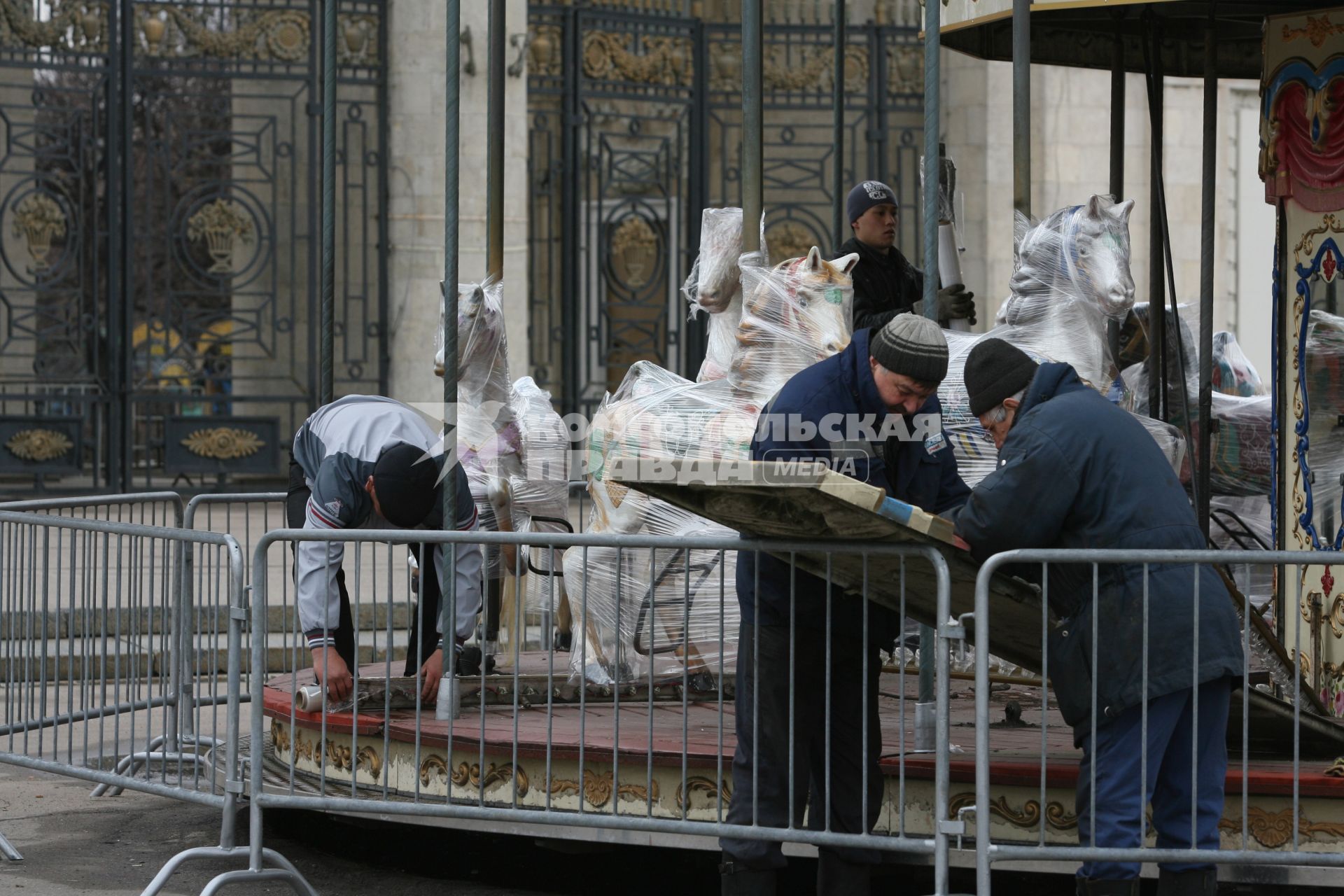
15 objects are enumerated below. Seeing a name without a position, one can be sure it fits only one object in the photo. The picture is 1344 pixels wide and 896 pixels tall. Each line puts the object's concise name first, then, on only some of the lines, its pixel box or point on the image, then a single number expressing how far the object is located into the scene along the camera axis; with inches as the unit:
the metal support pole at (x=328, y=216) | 597.3
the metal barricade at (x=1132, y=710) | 399.9
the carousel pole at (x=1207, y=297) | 641.6
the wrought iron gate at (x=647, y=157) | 1413.6
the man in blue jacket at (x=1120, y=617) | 403.2
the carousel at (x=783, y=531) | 456.1
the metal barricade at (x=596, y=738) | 427.8
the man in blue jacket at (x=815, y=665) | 429.1
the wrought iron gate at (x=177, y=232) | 1261.1
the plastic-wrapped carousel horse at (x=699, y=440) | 557.9
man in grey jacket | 502.9
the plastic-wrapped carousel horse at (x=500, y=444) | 644.7
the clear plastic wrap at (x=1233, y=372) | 892.6
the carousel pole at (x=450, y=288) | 522.0
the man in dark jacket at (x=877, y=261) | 617.9
